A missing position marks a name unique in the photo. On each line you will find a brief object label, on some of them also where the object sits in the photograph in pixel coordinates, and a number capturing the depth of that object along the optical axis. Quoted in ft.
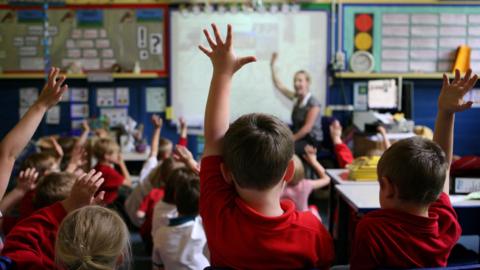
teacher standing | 17.75
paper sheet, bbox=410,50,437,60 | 19.48
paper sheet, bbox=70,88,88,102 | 19.92
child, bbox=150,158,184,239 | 8.97
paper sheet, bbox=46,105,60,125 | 20.12
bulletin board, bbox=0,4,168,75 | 19.53
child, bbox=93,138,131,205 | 11.06
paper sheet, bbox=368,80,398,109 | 17.57
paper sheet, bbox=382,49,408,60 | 19.52
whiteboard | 19.45
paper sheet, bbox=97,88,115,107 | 19.88
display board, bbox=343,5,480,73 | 19.34
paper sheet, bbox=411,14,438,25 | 19.33
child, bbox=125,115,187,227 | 11.85
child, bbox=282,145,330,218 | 9.97
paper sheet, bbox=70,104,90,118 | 20.04
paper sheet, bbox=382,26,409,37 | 19.44
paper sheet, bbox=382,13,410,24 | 19.38
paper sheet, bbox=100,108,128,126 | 20.01
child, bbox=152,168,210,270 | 7.75
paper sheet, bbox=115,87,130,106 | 19.86
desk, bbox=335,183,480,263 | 7.29
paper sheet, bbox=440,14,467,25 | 19.31
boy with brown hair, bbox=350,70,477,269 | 4.55
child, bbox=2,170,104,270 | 4.48
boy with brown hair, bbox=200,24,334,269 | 4.19
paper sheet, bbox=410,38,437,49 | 19.42
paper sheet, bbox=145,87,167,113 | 19.88
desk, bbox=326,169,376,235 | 9.03
